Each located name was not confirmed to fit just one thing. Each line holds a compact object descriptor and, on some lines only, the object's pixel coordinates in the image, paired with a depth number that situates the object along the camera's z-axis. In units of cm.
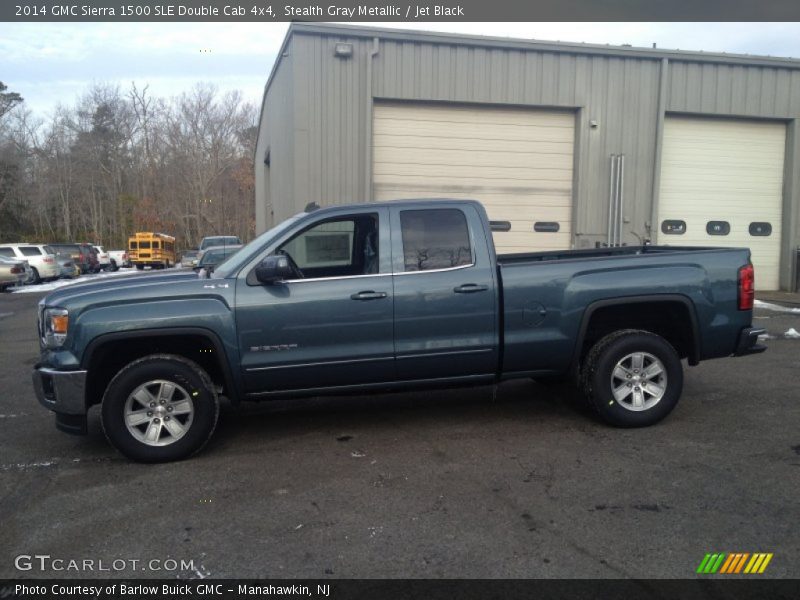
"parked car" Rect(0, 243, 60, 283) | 2581
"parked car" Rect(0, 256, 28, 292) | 2286
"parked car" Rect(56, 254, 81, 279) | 2817
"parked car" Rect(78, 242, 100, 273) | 3370
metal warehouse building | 1419
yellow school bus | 4028
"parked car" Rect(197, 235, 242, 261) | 2935
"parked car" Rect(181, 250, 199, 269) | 3471
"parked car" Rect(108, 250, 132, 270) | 4245
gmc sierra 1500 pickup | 476
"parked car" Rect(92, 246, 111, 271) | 3694
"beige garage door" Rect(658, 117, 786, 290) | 1639
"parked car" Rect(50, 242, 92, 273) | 3157
